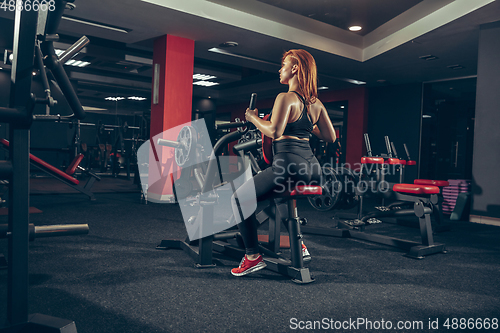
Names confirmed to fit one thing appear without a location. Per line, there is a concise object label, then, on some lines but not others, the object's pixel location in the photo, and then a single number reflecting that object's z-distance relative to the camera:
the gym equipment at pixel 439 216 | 3.86
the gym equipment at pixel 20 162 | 1.02
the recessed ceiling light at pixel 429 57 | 5.87
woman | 1.97
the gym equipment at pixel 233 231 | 2.09
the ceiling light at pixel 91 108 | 8.68
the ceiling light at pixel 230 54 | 6.08
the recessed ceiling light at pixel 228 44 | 5.65
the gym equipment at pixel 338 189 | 3.73
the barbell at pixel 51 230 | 1.10
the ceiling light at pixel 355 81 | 8.02
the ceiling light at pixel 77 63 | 7.55
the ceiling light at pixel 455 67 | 6.44
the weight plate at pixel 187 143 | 2.38
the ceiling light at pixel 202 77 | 9.00
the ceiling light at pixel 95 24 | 4.71
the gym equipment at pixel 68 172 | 4.23
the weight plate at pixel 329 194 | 3.73
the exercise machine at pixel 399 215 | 2.88
